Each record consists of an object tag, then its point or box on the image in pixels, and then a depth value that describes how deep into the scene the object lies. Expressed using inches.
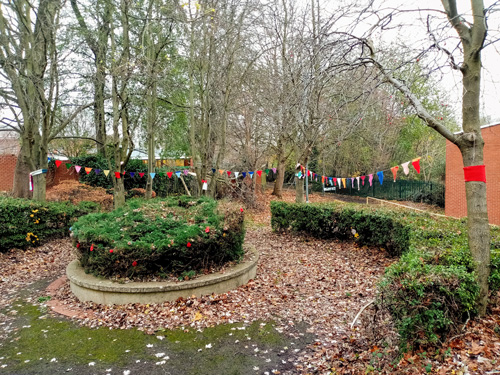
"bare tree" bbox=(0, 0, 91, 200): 330.0
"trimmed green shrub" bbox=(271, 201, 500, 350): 102.0
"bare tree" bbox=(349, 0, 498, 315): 121.0
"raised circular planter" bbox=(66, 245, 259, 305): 170.1
